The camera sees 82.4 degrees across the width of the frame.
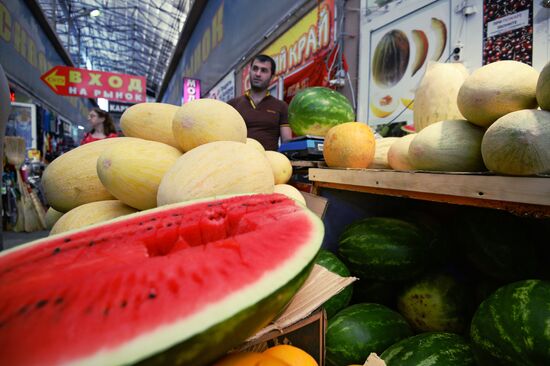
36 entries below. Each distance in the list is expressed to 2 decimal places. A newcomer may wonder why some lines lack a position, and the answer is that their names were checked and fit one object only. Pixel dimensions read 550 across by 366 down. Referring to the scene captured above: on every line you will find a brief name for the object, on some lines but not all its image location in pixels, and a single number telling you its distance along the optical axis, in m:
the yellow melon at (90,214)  0.77
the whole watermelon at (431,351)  0.84
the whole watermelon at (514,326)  0.68
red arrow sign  8.71
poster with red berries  1.61
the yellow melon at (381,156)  1.46
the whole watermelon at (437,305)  1.07
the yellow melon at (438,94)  1.18
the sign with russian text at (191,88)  8.68
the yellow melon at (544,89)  0.74
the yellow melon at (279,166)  1.12
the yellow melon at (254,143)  1.06
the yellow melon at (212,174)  0.69
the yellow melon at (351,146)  1.35
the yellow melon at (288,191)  0.98
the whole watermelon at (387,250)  1.16
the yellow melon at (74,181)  0.90
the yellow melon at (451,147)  0.93
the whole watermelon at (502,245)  0.99
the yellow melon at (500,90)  0.85
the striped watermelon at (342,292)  1.17
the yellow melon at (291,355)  0.53
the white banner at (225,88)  6.51
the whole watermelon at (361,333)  0.99
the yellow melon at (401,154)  1.16
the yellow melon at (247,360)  0.47
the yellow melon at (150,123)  1.00
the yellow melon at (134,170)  0.76
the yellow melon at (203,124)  0.84
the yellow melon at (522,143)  0.69
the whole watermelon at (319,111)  1.93
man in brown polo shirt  2.66
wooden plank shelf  0.65
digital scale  1.81
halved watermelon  0.35
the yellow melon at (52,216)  1.13
